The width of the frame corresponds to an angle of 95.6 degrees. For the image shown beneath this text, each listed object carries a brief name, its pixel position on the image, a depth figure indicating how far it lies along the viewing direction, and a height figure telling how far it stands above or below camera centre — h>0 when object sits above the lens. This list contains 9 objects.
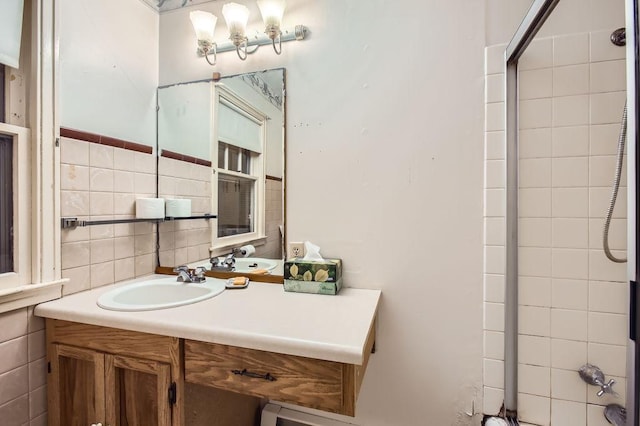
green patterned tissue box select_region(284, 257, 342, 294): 1.19 -0.27
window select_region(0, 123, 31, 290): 1.00 +0.01
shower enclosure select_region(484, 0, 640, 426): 1.05 -0.04
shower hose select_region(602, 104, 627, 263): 0.94 +0.07
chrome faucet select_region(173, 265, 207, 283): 1.35 -0.31
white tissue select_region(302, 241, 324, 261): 1.30 -0.19
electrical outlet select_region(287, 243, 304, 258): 1.37 -0.19
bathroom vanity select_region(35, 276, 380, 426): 0.81 -0.45
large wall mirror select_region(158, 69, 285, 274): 1.39 +0.23
